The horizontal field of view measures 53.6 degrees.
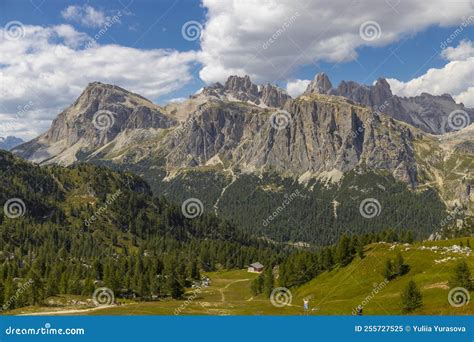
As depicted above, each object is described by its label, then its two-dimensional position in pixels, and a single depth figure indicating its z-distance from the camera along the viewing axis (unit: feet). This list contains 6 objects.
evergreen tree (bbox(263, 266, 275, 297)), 434.26
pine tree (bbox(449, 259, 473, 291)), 271.26
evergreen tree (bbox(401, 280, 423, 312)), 259.19
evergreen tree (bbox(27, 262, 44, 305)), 350.23
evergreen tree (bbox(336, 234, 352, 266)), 436.11
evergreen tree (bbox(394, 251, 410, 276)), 349.96
